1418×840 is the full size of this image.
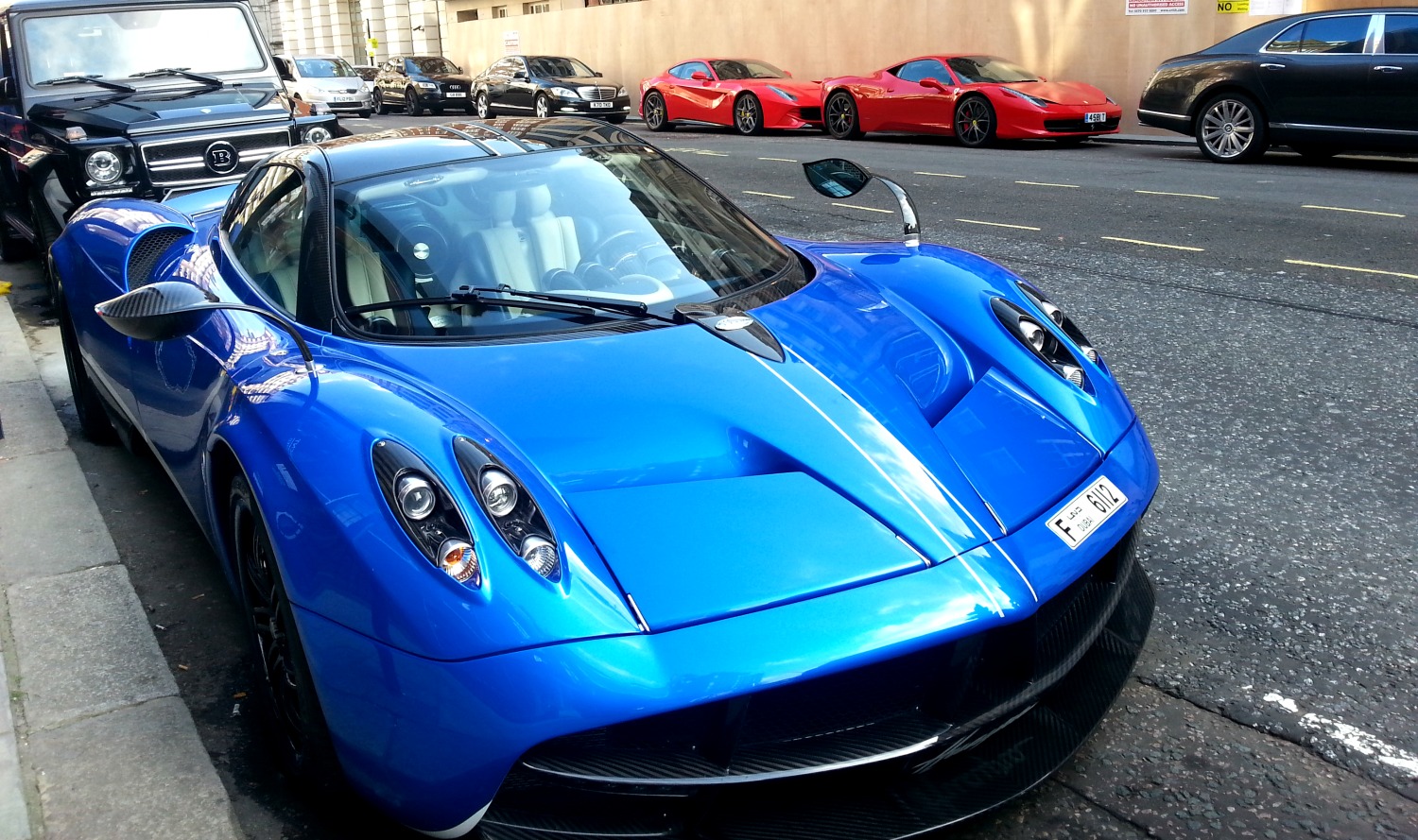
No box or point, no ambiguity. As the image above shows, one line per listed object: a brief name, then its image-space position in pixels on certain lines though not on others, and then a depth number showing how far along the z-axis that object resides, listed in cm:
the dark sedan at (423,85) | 2989
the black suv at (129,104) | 728
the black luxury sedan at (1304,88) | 1223
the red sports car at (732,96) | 1995
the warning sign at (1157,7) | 1927
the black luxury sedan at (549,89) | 2500
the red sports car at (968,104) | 1616
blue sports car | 210
